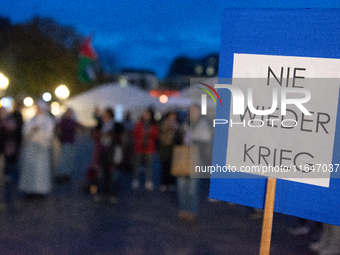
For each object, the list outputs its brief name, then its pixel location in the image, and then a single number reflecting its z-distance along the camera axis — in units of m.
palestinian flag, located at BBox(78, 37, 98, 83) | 11.54
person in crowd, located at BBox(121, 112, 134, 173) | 8.98
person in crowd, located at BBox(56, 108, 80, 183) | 8.57
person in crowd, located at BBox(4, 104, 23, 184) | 7.59
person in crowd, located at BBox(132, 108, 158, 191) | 8.33
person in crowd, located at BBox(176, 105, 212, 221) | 6.20
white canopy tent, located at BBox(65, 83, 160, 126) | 16.95
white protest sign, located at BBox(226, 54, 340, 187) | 2.10
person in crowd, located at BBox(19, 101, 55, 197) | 6.84
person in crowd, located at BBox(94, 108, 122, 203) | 7.03
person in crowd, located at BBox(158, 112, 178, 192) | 7.49
